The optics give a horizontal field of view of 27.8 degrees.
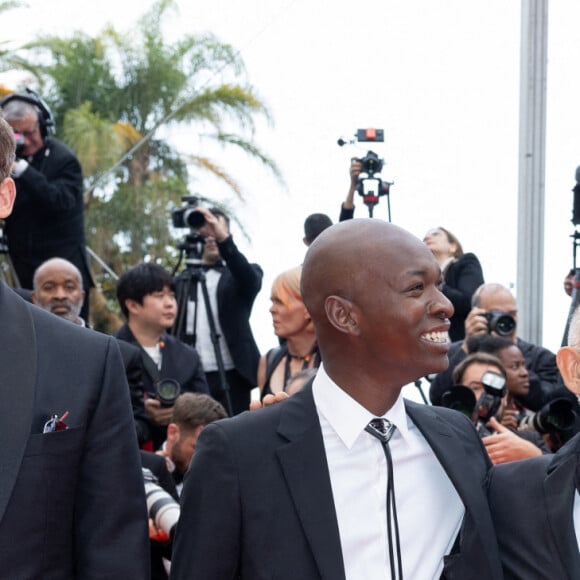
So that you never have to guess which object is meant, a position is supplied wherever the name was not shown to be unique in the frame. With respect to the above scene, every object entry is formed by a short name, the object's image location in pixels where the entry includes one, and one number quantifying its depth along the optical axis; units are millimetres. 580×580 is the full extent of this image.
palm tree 16609
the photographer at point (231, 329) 6215
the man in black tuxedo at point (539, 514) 2223
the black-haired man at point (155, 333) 5395
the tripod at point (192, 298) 6188
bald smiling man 2193
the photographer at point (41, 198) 5902
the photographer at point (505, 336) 5387
